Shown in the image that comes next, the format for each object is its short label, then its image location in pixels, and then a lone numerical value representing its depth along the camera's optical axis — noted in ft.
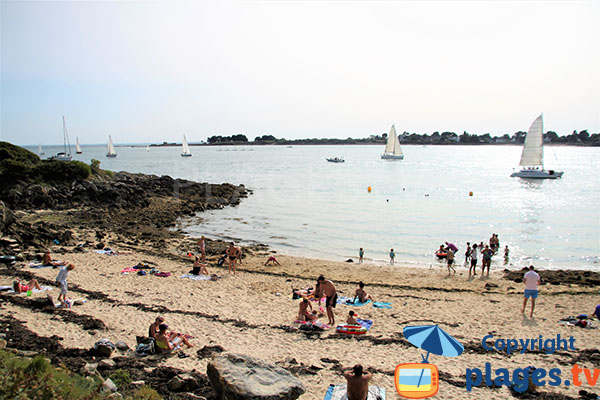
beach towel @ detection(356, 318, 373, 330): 37.27
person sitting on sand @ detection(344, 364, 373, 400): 22.44
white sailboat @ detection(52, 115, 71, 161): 219.61
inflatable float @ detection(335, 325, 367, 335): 35.45
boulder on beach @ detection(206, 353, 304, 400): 20.52
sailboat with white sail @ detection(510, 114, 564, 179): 200.64
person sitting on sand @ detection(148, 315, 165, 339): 30.60
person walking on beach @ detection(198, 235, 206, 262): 62.95
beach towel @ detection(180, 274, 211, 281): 52.46
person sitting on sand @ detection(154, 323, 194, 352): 29.37
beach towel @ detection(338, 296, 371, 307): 44.04
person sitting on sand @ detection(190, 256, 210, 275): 54.13
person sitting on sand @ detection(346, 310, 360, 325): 36.14
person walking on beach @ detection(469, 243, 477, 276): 60.03
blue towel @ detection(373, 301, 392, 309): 43.75
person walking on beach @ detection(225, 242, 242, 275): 57.98
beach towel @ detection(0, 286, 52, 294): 39.93
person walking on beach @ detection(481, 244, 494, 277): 60.44
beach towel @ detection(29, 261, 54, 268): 50.26
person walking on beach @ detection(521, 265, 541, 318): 40.75
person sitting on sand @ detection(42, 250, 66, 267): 50.83
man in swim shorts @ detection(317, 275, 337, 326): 37.70
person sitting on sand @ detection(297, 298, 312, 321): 38.09
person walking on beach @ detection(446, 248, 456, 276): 63.10
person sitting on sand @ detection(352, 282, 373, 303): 44.47
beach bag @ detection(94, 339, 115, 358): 27.35
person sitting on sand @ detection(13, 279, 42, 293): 39.19
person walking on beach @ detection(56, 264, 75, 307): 37.11
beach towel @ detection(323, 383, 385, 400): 23.65
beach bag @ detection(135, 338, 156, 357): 28.81
